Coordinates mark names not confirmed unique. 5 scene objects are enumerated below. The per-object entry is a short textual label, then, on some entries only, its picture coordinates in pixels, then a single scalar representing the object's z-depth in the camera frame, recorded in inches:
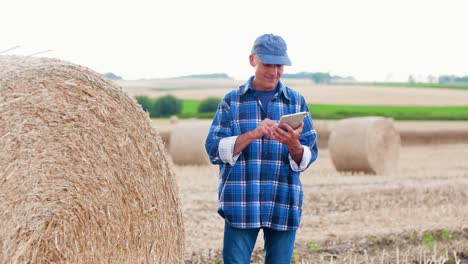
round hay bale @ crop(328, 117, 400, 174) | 654.5
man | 210.5
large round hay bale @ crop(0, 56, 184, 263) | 200.8
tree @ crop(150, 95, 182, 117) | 1240.2
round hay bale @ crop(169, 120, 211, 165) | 677.9
